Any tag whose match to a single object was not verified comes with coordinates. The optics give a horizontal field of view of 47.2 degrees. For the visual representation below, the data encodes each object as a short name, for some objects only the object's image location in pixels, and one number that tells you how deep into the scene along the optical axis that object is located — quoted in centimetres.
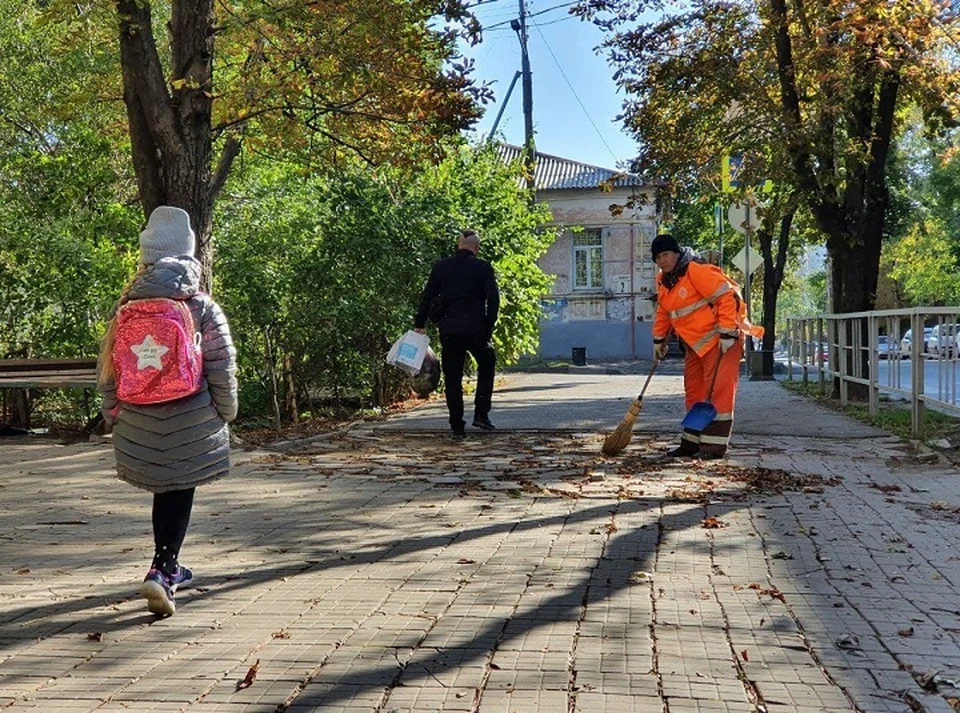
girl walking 421
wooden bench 1033
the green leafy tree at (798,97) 1336
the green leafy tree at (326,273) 1225
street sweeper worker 836
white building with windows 4331
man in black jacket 1028
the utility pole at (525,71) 3528
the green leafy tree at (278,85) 951
